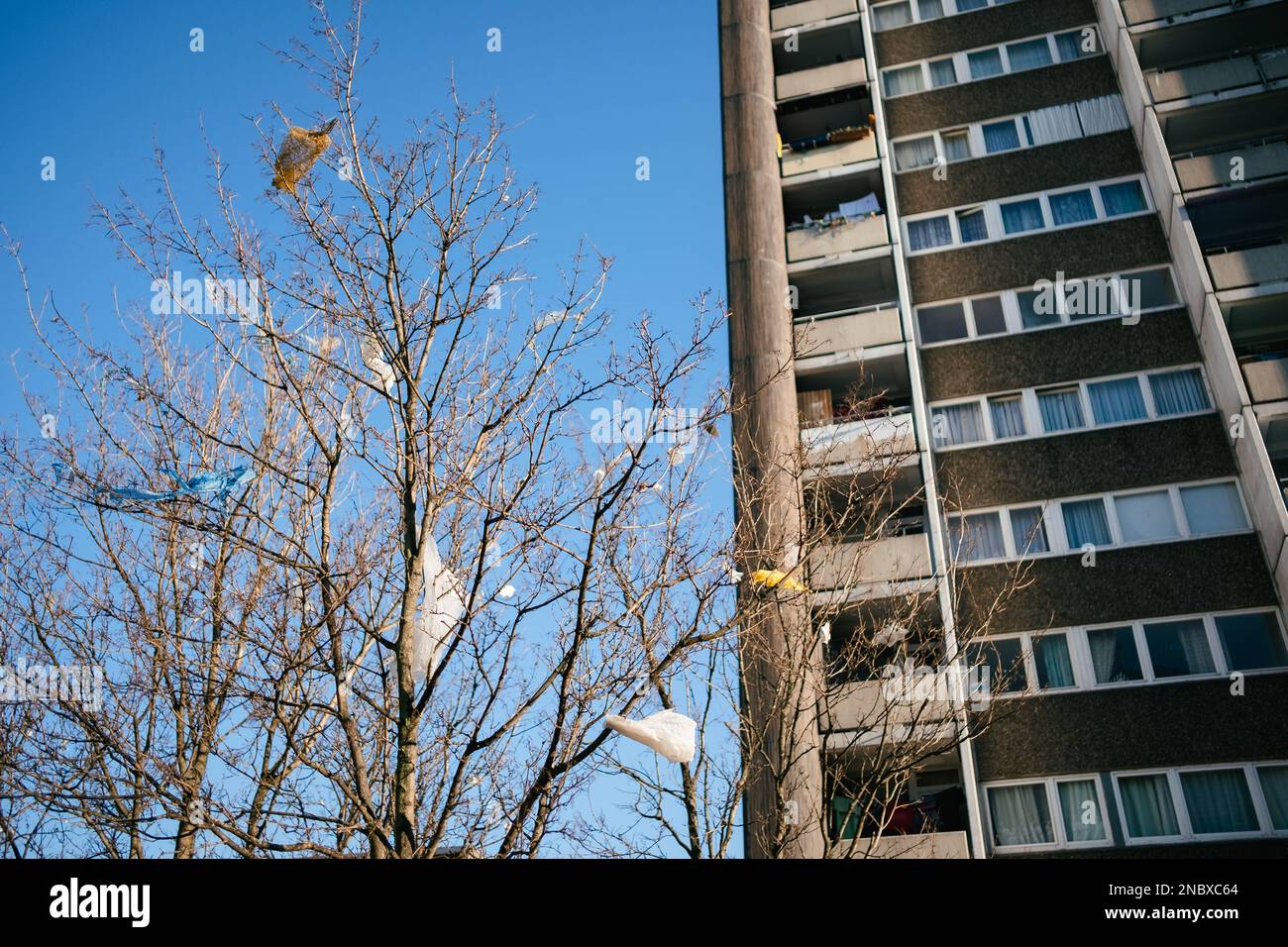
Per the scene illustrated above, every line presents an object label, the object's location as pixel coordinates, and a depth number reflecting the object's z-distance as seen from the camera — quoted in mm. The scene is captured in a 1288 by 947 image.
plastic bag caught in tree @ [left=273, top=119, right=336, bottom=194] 7539
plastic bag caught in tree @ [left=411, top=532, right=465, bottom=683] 6785
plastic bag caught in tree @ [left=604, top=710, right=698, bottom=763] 6008
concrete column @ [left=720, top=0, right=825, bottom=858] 8586
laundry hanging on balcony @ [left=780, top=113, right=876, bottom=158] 23406
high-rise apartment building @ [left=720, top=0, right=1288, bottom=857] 15570
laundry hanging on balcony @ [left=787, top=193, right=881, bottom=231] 22516
